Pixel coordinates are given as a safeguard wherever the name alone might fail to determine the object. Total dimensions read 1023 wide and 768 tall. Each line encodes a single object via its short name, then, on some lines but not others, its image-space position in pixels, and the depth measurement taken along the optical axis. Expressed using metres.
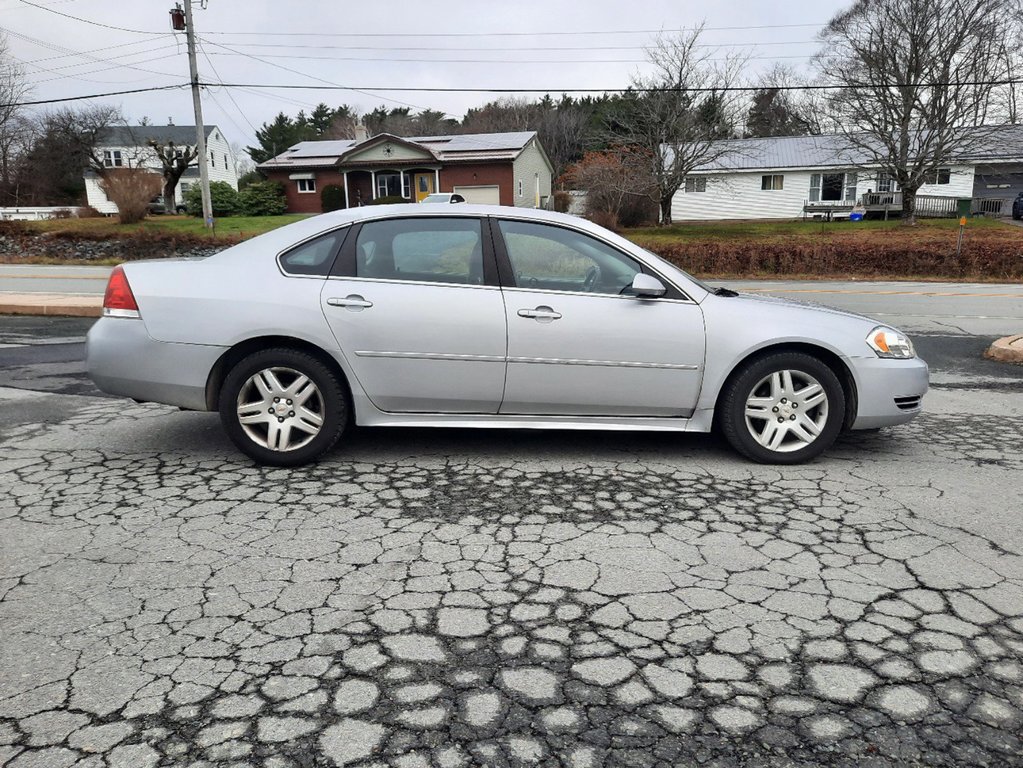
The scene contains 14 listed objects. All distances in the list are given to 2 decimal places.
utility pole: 28.94
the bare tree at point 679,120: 31.14
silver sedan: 4.62
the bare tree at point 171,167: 43.44
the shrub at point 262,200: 42.03
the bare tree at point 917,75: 29.80
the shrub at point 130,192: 32.97
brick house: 41.28
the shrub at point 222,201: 41.81
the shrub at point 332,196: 41.78
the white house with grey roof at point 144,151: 57.47
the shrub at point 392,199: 38.42
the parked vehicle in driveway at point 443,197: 26.17
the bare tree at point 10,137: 52.56
